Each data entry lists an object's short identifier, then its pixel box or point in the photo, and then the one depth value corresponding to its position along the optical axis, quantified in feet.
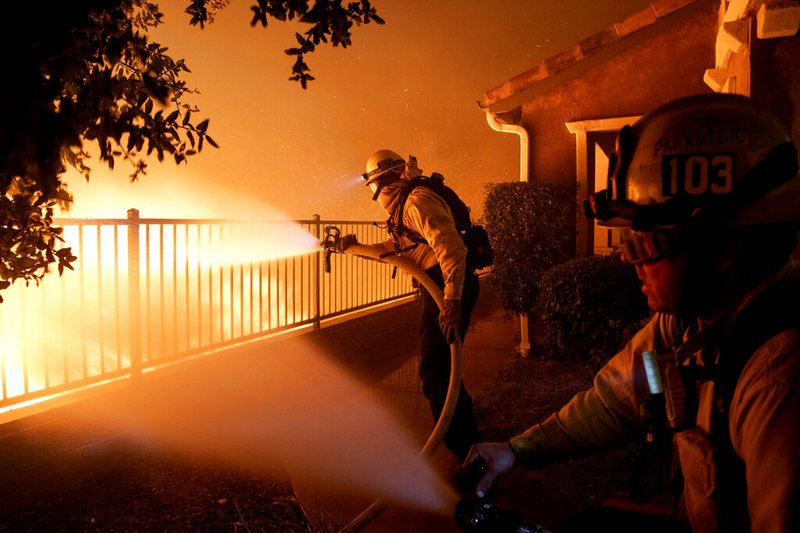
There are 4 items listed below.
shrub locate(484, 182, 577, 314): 24.88
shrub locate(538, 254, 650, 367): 17.85
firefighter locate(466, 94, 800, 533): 3.55
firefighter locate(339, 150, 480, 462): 12.67
